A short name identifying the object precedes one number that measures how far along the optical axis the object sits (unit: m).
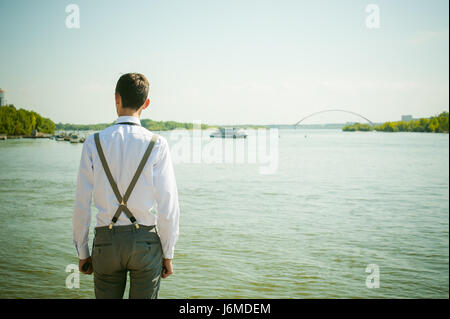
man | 2.12
